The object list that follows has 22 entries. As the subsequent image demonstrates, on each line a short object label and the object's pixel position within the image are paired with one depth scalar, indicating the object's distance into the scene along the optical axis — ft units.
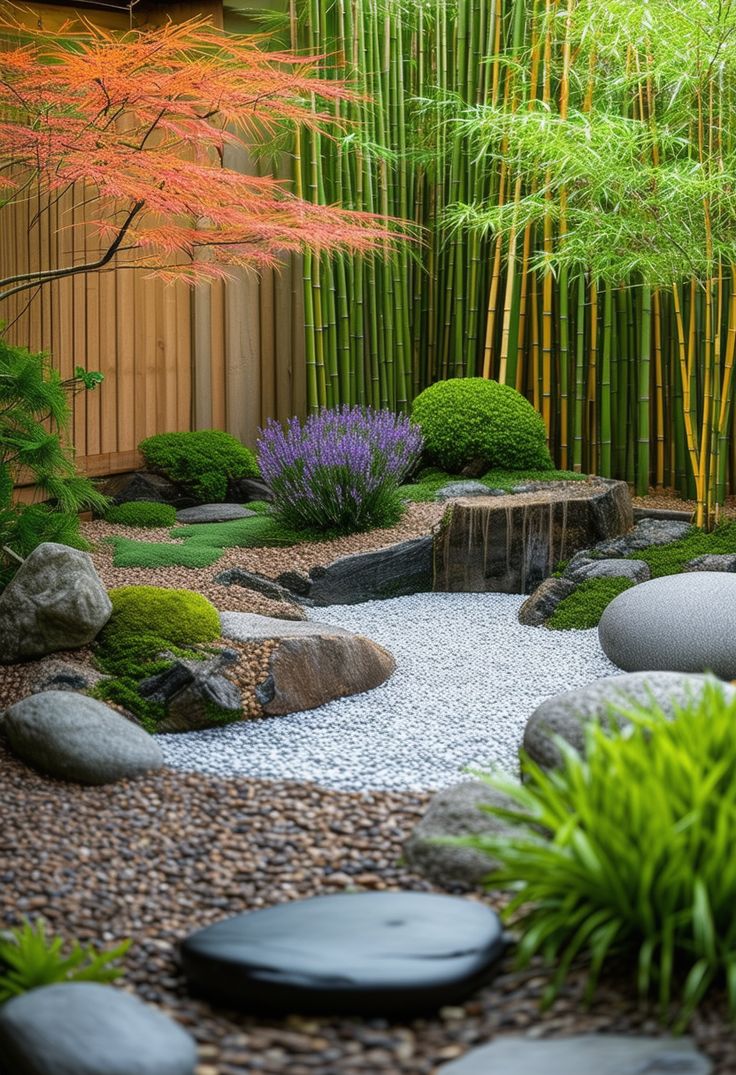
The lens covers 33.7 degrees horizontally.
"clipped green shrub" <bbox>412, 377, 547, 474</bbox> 20.63
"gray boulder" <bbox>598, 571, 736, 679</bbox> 12.73
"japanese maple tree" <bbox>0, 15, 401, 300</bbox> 12.97
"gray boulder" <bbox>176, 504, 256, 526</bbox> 20.54
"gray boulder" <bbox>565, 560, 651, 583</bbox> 16.16
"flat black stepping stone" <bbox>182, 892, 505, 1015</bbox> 5.84
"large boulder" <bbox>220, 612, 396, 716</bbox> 11.82
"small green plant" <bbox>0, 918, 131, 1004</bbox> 6.16
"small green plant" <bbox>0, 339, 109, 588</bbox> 14.06
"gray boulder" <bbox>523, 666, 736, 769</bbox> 7.71
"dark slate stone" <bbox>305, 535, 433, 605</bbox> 16.60
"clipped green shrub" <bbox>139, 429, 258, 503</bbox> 21.67
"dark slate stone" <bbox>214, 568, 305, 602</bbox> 15.60
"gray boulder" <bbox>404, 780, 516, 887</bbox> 7.25
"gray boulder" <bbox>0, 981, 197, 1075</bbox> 5.37
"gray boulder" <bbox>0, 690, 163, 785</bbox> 9.42
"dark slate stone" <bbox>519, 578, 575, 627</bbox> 15.66
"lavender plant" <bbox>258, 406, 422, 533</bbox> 17.92
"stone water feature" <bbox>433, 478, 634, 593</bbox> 17.40
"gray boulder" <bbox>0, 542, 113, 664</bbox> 11.82
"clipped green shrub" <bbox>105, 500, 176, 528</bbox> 20.03
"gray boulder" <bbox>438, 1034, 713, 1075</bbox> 5.10
